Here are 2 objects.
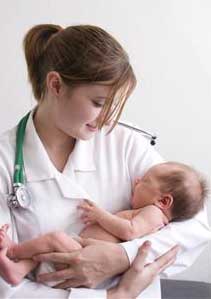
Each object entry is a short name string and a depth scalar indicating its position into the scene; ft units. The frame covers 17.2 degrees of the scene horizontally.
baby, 4.14
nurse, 4.18
